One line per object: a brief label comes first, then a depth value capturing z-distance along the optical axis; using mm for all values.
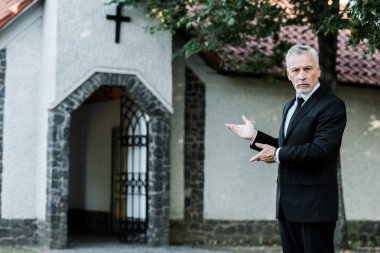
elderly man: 3709
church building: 10805
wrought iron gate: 11594
